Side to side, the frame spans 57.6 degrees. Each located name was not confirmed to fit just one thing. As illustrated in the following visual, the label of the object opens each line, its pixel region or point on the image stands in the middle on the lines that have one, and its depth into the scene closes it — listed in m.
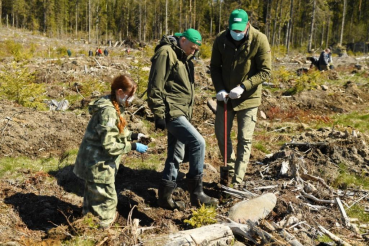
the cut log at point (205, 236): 3.24
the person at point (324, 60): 17.98
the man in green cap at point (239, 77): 4.28
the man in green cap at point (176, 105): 3.76
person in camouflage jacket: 3.40
